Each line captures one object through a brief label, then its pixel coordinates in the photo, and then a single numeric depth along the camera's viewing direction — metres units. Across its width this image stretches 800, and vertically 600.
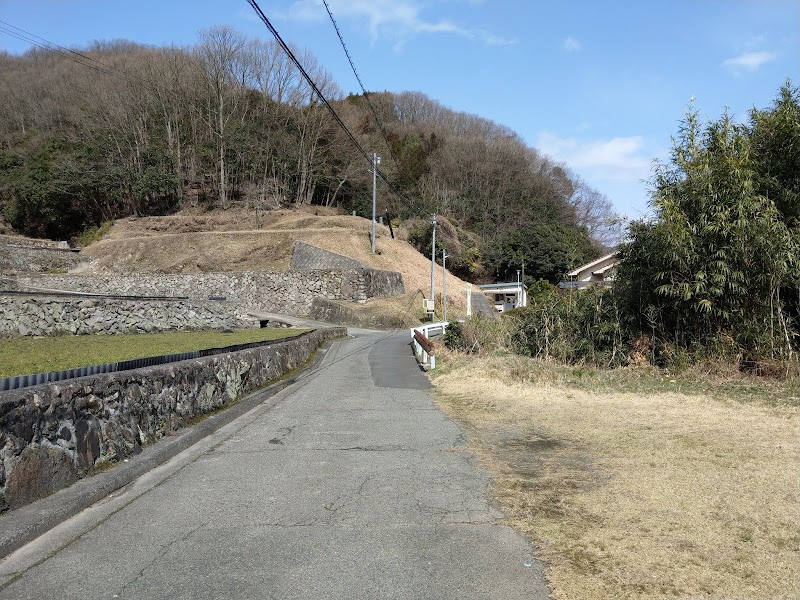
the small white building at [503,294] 61.41
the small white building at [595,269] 32.81
